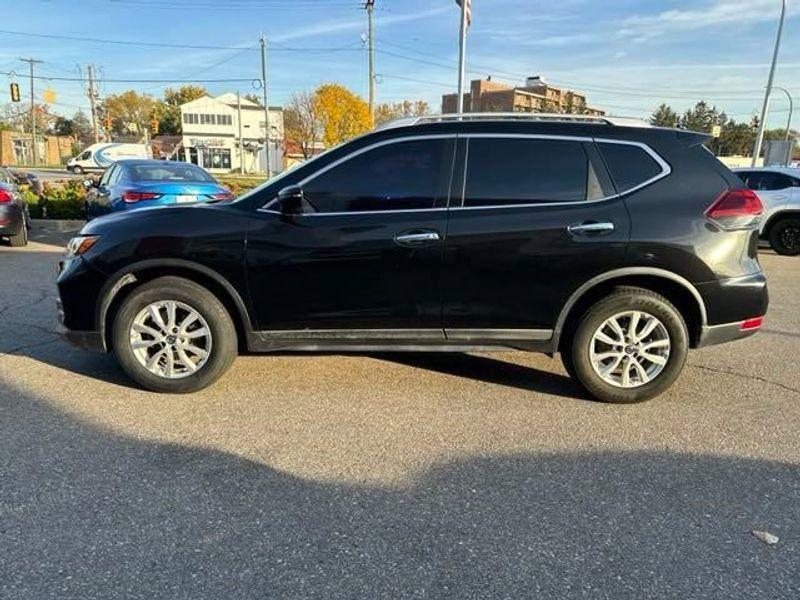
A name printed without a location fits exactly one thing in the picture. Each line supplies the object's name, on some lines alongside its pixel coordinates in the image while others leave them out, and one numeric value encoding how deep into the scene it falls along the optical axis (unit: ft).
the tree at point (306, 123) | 199.17
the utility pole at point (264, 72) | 169.07
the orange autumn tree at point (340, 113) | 190.19
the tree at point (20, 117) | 311.06
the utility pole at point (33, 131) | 230.11
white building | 244.42
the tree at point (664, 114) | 270.87
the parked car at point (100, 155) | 163.53
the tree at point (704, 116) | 292.59
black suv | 13.07
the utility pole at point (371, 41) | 149.89
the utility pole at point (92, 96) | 237.86
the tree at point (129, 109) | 353.10
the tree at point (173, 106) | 339.57
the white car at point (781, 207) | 40.32
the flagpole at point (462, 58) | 45.93
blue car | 28.91
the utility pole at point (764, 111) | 79.77
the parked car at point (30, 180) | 61.07
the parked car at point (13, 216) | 32.76
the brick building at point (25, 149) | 230.48
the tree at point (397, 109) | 252.46
